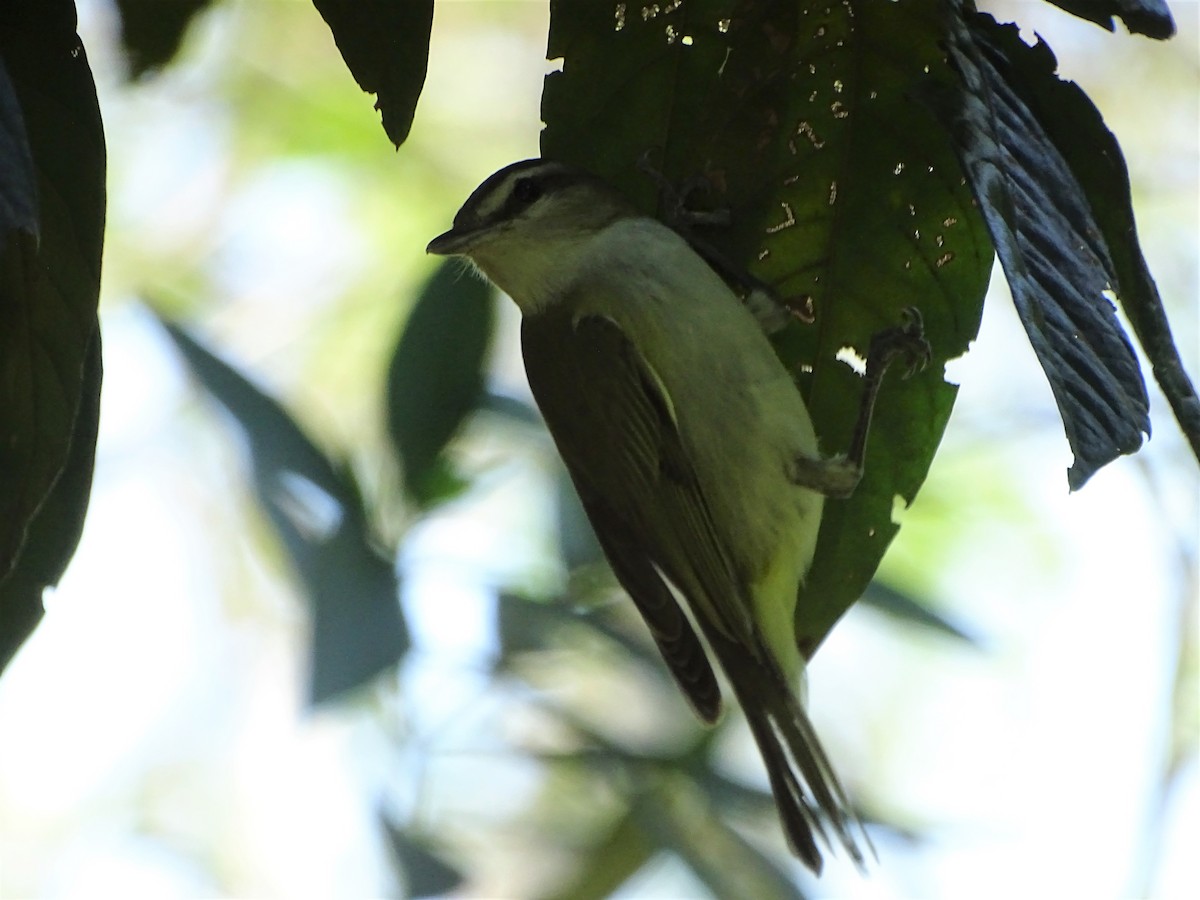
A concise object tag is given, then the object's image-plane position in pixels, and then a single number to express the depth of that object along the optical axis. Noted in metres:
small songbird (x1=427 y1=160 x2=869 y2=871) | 4.23
